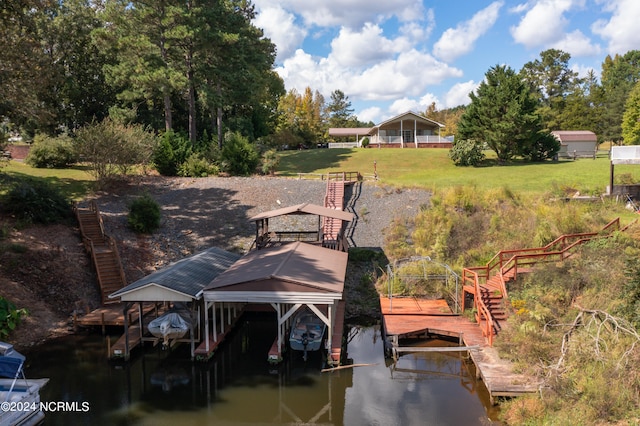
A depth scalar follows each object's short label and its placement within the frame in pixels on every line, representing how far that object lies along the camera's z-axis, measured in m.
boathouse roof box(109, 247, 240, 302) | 16.16
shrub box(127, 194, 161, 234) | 25.72
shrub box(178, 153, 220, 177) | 36.41
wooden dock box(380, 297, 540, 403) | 13.04
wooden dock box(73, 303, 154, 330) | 18.56
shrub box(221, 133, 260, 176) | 37.81
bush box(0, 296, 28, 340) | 16.89
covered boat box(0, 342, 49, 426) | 11.33
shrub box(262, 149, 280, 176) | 38.28
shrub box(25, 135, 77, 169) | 36.31
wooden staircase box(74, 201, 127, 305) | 21.28
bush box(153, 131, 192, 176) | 36.44
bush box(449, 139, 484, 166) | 43.31
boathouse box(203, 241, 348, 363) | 15.71
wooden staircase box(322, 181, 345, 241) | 25.94
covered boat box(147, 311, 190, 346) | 16.33
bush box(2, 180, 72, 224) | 23.28
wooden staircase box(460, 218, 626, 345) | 17.52
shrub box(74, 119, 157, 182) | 29.16
